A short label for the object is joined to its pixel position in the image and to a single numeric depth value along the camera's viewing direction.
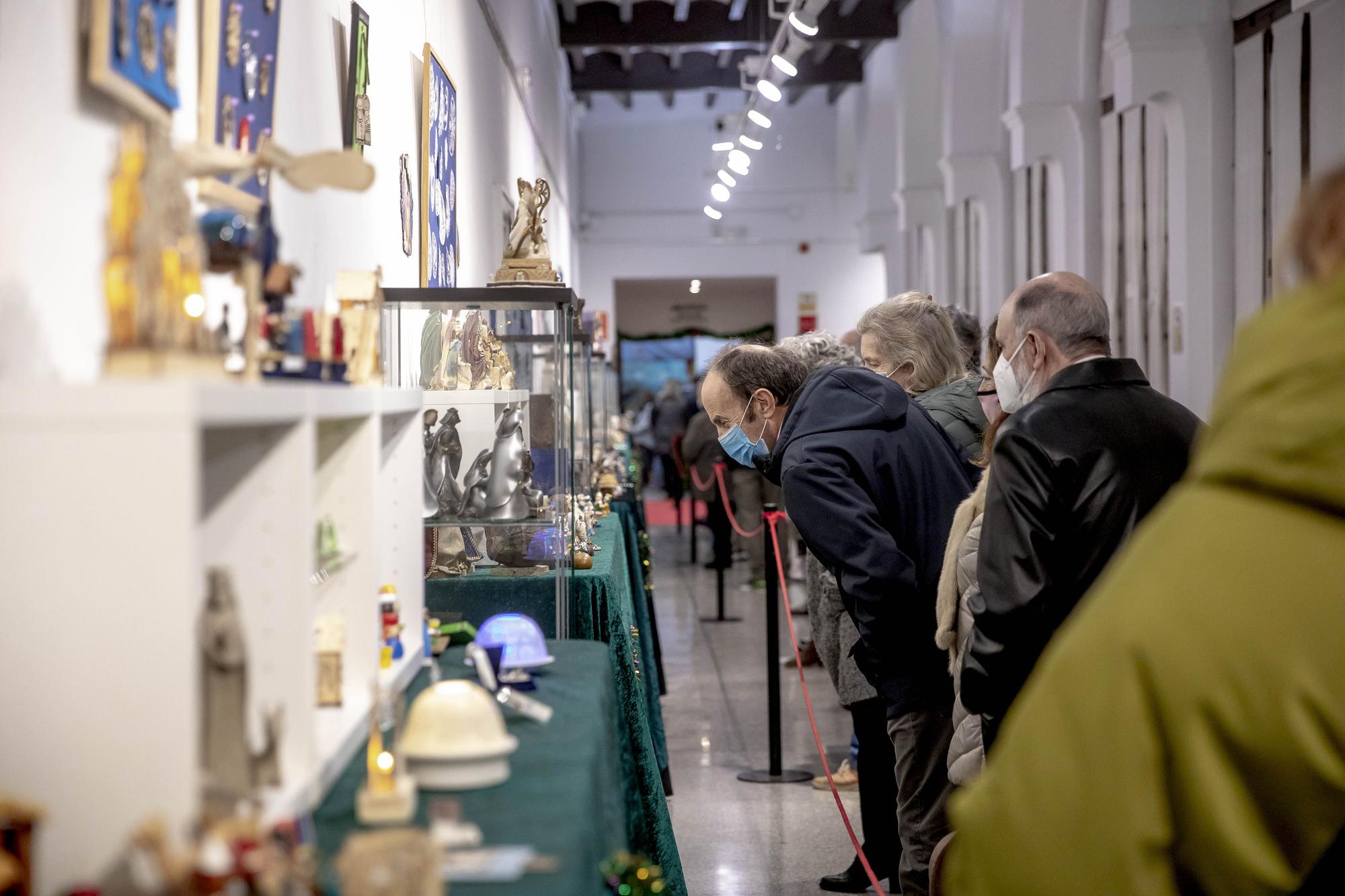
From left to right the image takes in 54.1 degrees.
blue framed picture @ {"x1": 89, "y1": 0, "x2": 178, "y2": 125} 1.86
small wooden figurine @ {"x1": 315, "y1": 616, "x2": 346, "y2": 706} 2.01
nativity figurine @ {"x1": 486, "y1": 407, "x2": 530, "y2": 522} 3.37
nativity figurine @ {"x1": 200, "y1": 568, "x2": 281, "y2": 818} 1.41
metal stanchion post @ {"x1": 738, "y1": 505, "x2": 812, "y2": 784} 5.42
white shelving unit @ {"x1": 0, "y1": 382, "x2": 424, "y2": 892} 1.29
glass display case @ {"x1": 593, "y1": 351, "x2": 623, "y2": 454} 9.12
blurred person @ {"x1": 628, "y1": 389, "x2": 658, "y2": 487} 20.50
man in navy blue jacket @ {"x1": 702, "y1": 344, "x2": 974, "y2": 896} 3.28
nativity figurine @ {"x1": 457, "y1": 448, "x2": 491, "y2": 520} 3.33
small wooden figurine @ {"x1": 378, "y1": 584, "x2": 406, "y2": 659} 2.31
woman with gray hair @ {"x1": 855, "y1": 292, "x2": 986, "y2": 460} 4.25
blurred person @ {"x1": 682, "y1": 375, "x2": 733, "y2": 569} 10.80
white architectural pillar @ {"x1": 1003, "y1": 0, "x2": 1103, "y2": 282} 9.20
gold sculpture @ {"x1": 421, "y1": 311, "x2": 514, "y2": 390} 3.32
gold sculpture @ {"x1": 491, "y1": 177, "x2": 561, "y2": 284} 3.73
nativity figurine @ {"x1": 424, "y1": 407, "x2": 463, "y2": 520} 3.26
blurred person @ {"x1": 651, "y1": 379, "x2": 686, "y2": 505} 17.11
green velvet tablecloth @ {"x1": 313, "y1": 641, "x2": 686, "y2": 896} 1.56
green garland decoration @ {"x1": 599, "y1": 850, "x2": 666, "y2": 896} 1.78
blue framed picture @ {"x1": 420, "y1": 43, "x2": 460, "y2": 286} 4.88
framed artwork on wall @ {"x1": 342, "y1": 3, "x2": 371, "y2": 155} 3.61
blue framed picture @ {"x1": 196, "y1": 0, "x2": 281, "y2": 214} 2.33
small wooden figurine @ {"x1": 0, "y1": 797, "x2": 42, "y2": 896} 1.32
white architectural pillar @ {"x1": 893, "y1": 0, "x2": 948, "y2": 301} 13.81
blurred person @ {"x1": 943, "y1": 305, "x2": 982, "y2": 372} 5.03
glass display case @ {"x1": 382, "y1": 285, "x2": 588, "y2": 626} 3.29
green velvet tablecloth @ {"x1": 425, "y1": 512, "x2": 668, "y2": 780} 3.38
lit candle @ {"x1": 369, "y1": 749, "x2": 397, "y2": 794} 1.66
